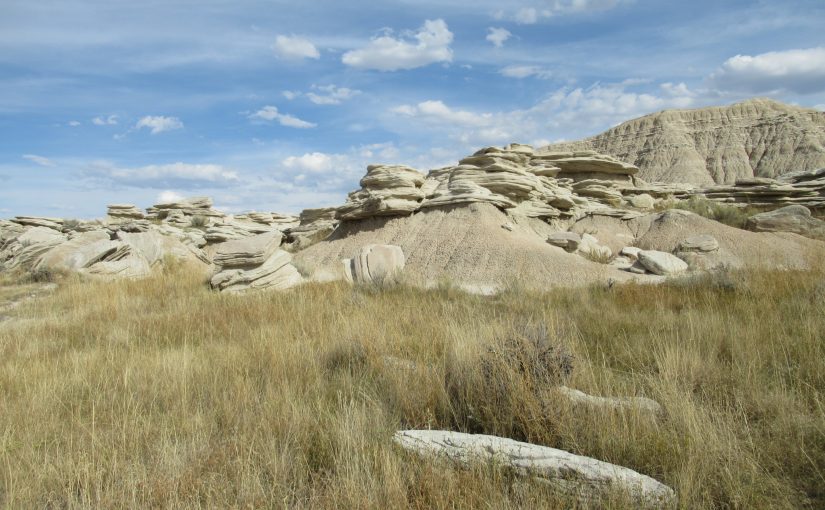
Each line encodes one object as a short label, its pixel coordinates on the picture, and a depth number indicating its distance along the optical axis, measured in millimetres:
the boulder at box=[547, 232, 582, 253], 13352
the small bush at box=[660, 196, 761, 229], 16516
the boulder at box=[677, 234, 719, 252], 12743
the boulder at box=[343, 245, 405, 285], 10001
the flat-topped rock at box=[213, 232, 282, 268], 10000
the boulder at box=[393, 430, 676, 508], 2275
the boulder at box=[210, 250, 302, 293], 9789
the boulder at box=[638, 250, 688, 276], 11430
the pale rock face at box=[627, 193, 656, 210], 20109
